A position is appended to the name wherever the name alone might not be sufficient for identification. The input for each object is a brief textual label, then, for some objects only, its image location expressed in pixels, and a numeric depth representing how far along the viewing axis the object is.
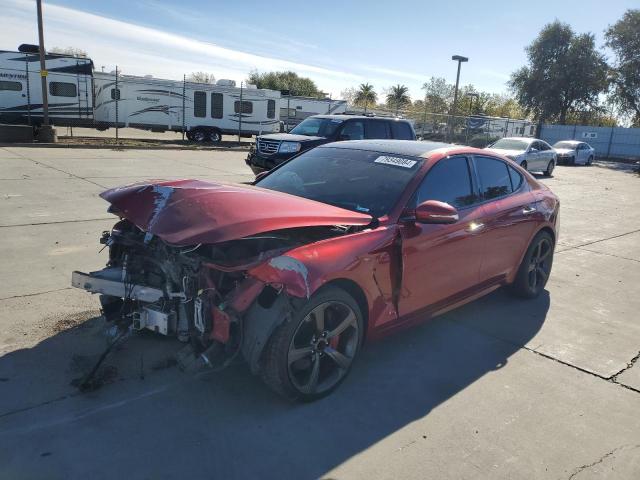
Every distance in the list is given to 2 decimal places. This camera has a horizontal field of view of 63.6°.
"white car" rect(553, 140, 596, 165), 28.00
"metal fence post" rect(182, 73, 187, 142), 26.54
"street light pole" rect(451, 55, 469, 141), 26.27
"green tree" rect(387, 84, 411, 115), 74.91
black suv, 12.40
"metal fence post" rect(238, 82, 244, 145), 27.94
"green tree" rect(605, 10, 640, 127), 39.47
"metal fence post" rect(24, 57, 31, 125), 23.45
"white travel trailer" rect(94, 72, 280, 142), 25.62
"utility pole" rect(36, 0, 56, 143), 18.82
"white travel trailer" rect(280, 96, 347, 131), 33.84
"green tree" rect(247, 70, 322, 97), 69.06
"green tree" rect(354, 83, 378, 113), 76.06
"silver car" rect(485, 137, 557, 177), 19.52
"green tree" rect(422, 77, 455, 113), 54.56
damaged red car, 3.05
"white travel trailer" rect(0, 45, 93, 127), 23.12
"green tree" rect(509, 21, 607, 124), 41.28
